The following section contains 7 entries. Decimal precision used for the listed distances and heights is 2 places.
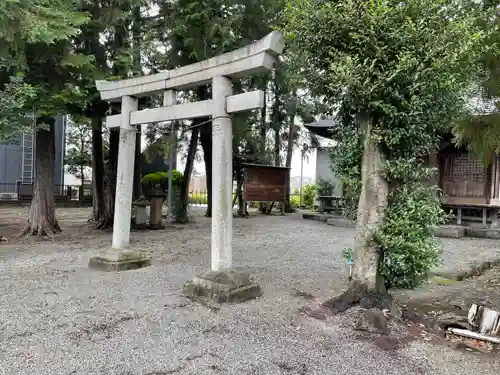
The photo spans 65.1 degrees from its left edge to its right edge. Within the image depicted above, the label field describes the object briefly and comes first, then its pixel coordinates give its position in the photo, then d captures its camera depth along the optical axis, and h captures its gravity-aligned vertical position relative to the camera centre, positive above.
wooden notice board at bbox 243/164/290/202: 12.93 +0.11
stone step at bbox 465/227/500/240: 9.34 -1.02
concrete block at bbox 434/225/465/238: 9.48 -1.03
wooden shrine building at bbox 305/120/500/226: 9.70 +0.15
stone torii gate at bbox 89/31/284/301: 4.04 +0.88
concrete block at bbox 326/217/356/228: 11.42 -1.04
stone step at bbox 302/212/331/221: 12.69 -0.98
